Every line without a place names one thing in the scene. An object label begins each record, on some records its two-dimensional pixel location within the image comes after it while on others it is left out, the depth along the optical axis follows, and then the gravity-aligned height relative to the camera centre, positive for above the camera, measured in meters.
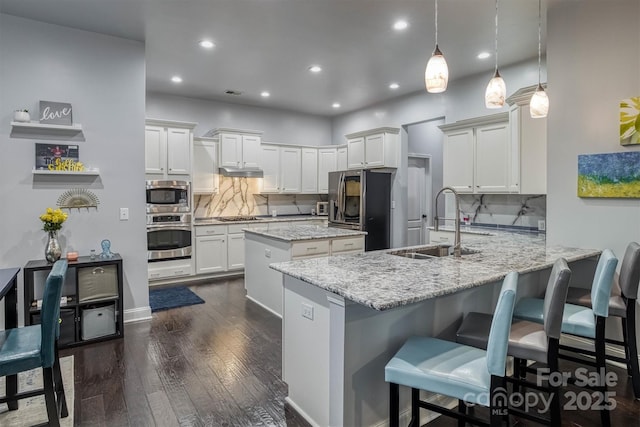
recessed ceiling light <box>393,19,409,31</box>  3.50 +1.78
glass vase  3.26 -0.36
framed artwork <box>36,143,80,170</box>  3.38 +0.52
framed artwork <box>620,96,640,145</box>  2.71 +0.65
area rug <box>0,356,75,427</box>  2.14 -1.24
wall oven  5.21 -0.40
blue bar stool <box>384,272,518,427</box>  1.43 -0.69
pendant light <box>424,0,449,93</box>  2.21 +0.83
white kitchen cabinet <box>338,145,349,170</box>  7.01 +0.98
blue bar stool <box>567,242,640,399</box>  2.25 -0.64
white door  6.93 +0.18
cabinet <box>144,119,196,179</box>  5.24 +0.89
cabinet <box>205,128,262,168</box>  6.11 +1.06
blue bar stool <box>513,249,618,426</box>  2.06 -0.66
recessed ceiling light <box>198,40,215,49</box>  3.94 +1.80
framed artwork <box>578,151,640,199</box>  2.76 +0.26
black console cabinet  3.21 -0.82
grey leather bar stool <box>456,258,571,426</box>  1.64 -0.66
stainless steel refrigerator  6.01 +0.07
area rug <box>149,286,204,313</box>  4.45 -1.16
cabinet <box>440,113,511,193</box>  4.48 +0.70
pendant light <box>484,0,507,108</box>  2.61 +0.83
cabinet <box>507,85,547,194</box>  3.93 +0.69
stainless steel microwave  5.18 +0.18
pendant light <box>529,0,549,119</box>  2.75 +0.79
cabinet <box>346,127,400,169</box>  6.16 +1.04
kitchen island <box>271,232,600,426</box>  1.79 -0.60
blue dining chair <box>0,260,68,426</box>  1.83 -0.73
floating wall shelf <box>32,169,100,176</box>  3.34 +0.34
